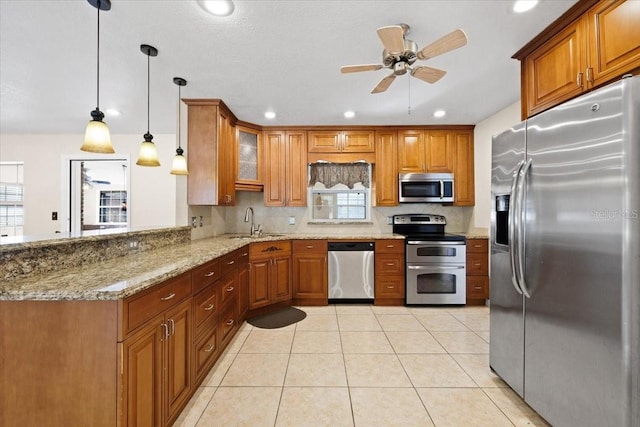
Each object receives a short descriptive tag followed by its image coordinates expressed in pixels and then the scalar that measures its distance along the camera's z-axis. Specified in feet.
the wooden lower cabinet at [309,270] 12.05
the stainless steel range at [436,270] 11.71
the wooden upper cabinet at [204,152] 10.09
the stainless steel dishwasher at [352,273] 12.07
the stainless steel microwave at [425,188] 12.82
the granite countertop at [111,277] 3.74
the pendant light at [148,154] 7.70
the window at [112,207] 18.17
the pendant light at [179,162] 8.63
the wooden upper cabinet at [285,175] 13.06
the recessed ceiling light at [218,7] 5.31
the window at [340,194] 13.51
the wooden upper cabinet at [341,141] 13.10
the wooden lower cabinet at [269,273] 10.73
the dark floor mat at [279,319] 9.95
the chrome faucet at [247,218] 13.65
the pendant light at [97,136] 5.75
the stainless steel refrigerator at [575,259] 3.76
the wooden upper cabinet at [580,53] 4.76
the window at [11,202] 15.52
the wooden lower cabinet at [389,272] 11.96
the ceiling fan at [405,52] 5.12
